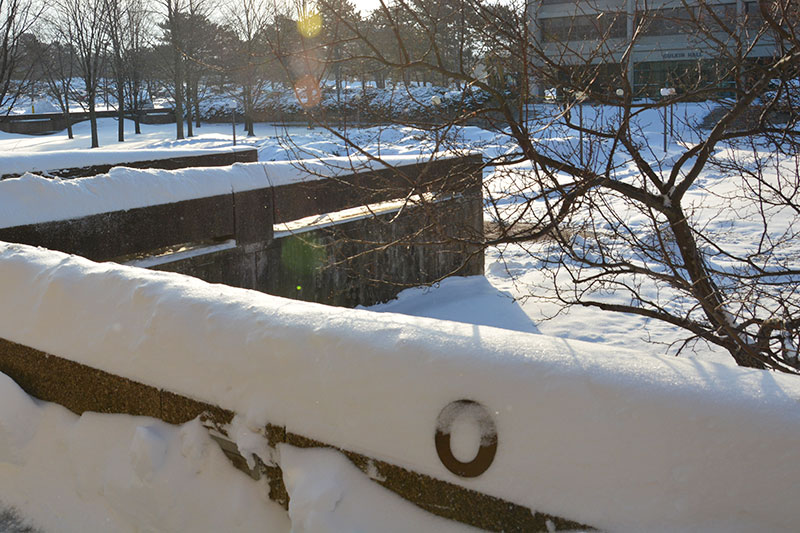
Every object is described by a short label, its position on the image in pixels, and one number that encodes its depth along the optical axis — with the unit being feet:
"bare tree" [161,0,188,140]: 103.55
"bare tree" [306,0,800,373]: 12.44
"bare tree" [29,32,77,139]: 107.34
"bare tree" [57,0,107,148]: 92.94
